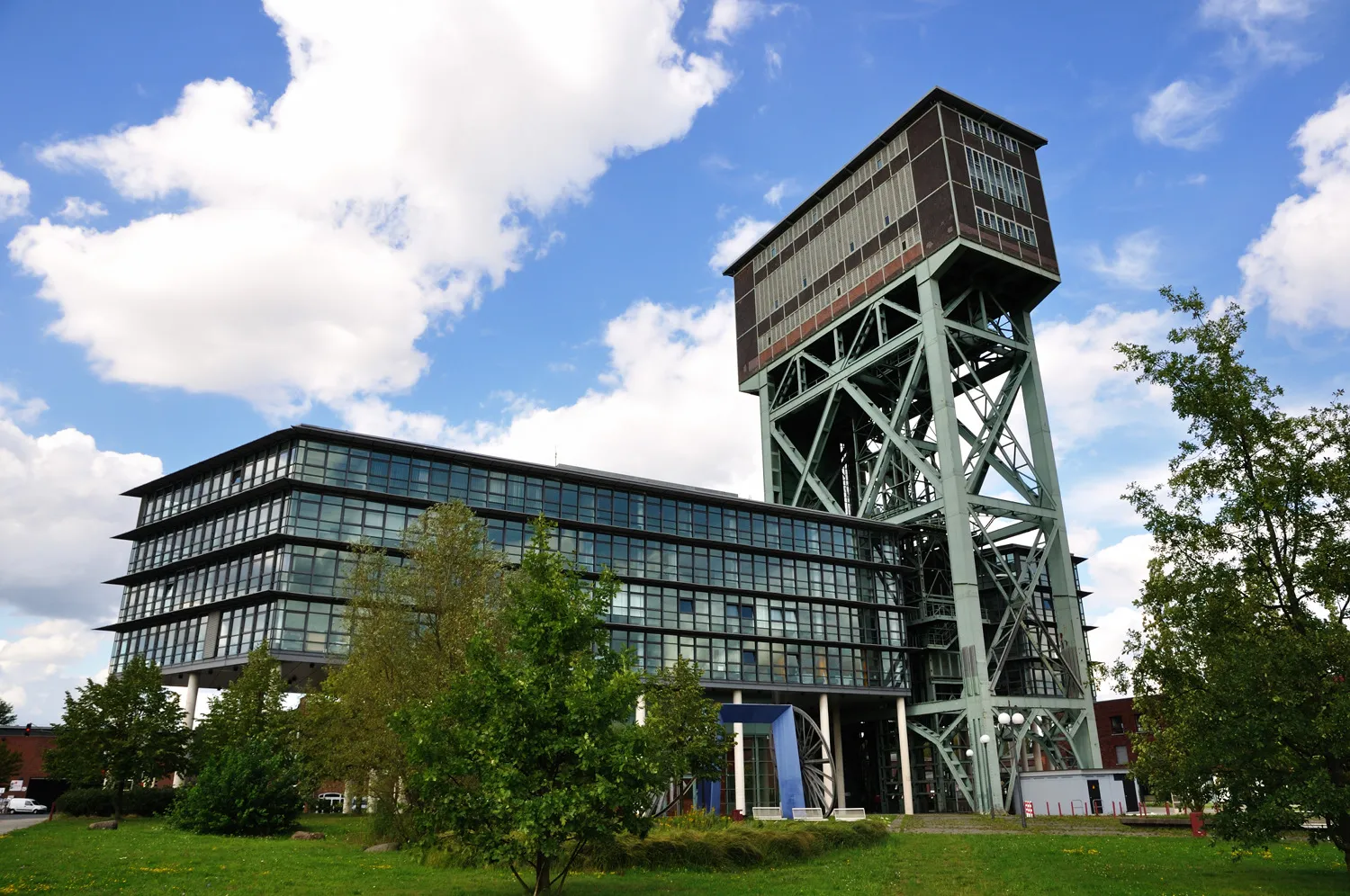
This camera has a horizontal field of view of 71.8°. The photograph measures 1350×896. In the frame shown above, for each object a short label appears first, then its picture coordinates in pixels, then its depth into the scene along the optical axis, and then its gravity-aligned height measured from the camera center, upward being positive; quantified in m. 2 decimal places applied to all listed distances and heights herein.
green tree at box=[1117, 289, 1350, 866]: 19.39 +3.20
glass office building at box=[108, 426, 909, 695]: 51.94 +12.77
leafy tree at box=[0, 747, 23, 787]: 61.81 +0.67
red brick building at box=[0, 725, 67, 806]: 74.31 +0.71
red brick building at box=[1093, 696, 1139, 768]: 94.12 +3.32
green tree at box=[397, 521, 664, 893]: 17.12 +0.32
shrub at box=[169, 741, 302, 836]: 35.22 -1.00
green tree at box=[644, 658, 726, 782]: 34.88 +1.70
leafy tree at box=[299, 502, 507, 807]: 31.83 +4.87
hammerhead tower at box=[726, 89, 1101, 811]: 60.56 +25.56
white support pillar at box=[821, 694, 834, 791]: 58.75 +2.64
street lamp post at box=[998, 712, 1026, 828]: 55.06 +0.63
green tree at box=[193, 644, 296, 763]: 44.81 +2.72
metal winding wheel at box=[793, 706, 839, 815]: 52.34 -0.42
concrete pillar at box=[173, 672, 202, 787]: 52.22 +3.73
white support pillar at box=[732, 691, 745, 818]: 56.16 +0.11
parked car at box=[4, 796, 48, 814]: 60.07 -1.94
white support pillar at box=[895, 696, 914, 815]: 61.47 +0.82
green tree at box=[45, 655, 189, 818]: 41.31 +1.70
